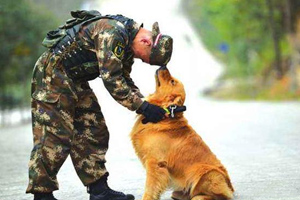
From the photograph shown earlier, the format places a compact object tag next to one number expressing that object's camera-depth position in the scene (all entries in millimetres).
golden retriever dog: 9386
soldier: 9228
